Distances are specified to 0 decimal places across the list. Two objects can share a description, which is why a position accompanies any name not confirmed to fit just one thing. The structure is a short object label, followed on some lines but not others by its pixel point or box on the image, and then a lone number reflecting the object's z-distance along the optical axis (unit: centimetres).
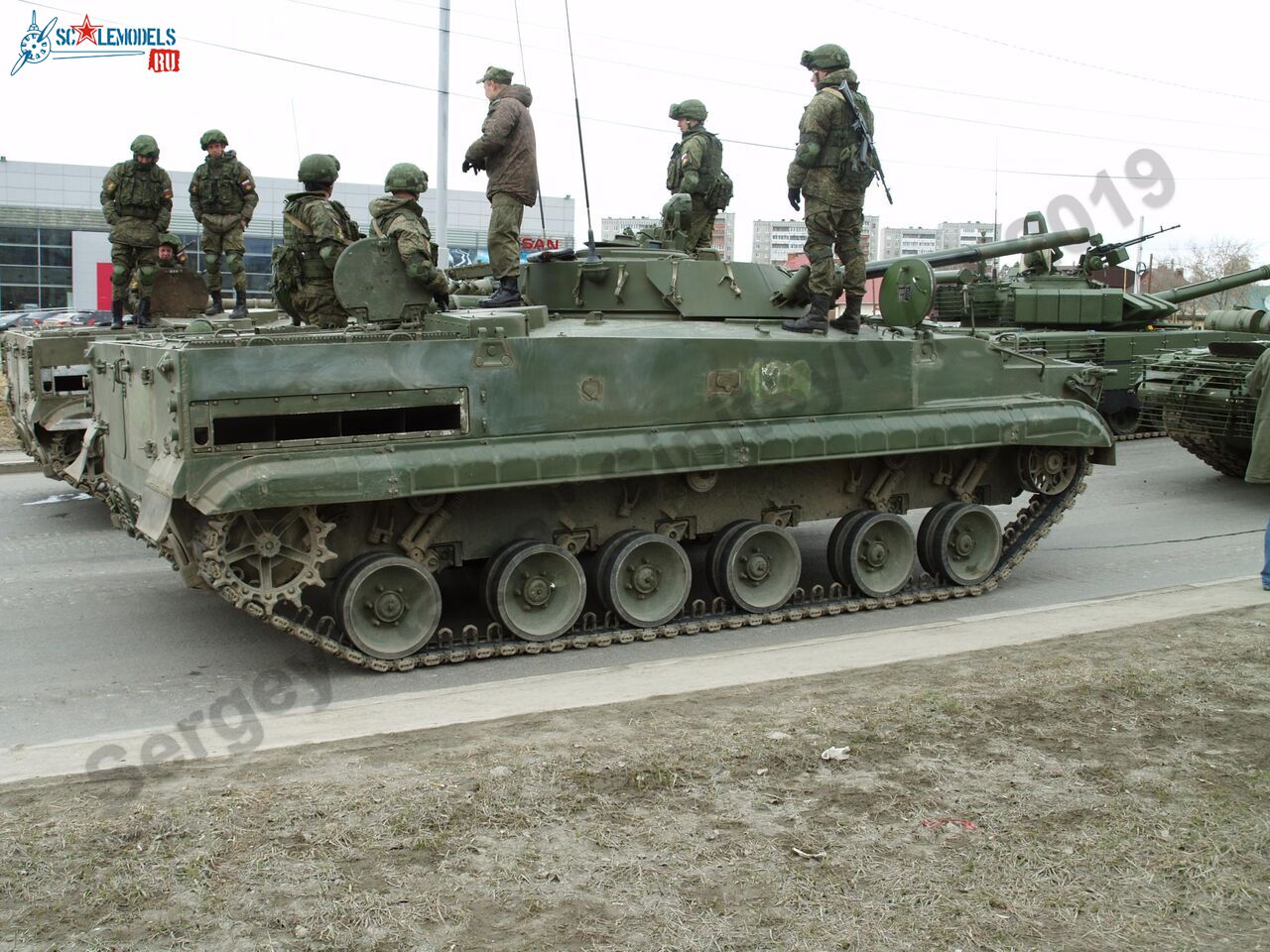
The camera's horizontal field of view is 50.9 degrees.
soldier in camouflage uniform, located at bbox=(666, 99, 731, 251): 1180
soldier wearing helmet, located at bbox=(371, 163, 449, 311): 938
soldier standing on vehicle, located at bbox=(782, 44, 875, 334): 1005
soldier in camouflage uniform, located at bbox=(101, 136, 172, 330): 1548
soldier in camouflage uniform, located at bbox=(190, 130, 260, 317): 1532
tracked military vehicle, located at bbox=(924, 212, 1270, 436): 1975
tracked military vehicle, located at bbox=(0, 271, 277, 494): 1284
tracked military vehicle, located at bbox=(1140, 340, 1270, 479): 1520
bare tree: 4885
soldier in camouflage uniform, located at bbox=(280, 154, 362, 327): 1026
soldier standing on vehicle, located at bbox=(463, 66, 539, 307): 992
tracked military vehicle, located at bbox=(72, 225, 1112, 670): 786
